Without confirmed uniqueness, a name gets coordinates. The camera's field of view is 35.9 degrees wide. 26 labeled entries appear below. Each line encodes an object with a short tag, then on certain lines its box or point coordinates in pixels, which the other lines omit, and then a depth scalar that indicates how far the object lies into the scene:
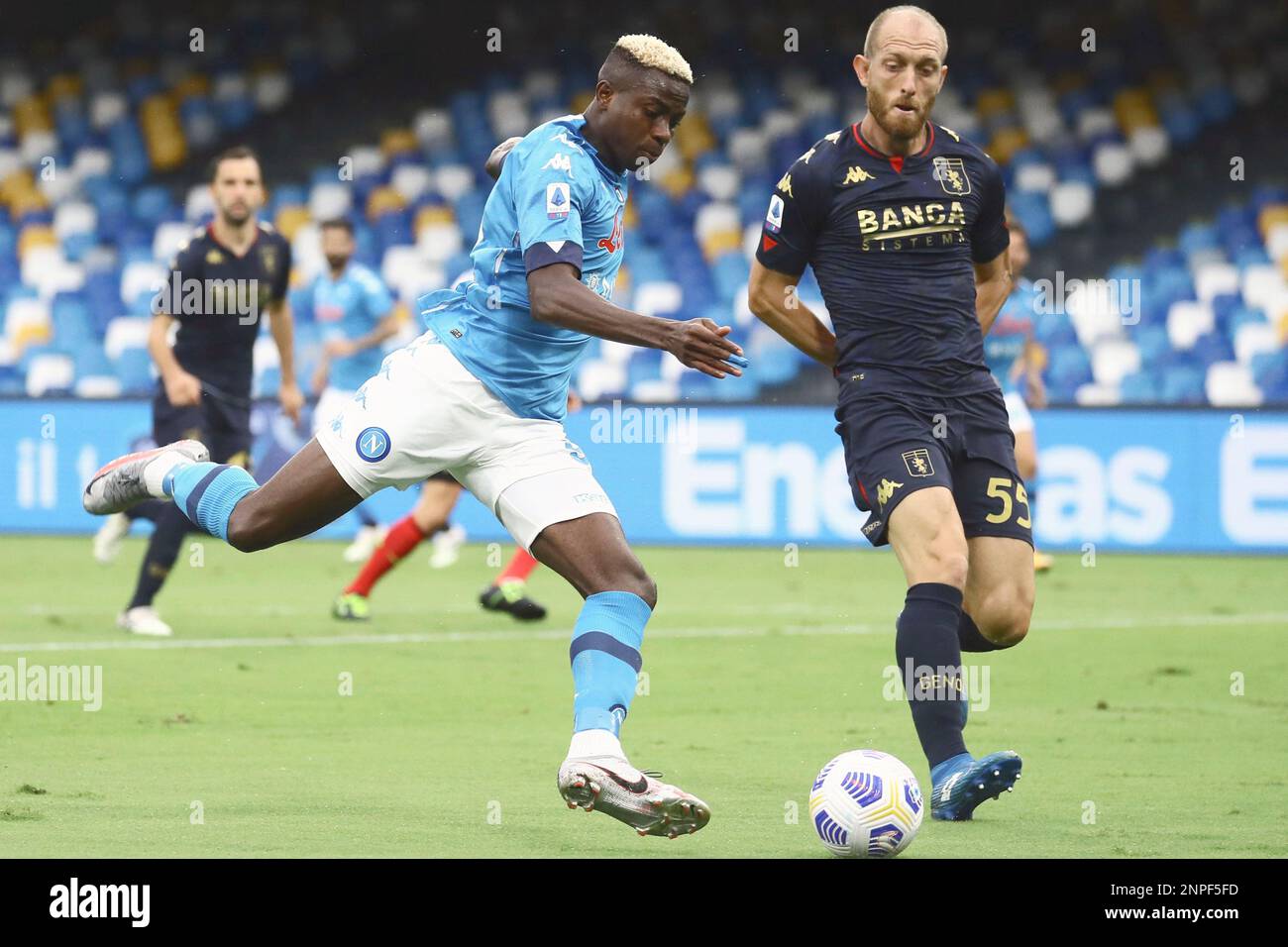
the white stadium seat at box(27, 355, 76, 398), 19.31
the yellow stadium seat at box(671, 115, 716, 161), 20.91
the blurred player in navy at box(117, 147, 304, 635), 9.99
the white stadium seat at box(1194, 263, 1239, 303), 19.39
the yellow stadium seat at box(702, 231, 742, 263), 20.17
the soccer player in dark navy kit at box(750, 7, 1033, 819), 5.82
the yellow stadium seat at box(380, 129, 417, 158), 21.27
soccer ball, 4.95
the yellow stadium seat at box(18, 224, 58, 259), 20.45
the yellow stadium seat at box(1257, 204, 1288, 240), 19.91
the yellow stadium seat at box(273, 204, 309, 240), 20.72
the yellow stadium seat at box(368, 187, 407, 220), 20.72
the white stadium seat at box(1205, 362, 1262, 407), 18.47
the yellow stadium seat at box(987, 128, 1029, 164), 20.83
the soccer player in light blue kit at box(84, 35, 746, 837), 5.14
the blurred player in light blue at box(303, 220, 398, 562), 14.95
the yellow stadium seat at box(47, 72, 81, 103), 21.62
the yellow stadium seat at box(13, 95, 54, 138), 21.39
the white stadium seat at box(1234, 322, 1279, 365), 18.81
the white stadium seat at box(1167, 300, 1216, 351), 19.08
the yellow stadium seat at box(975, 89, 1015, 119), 21.06
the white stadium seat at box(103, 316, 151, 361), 19.25
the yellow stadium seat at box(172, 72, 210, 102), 21.91
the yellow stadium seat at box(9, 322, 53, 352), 19.64
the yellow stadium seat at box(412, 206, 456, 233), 20.45
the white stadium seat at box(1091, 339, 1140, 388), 18.84
